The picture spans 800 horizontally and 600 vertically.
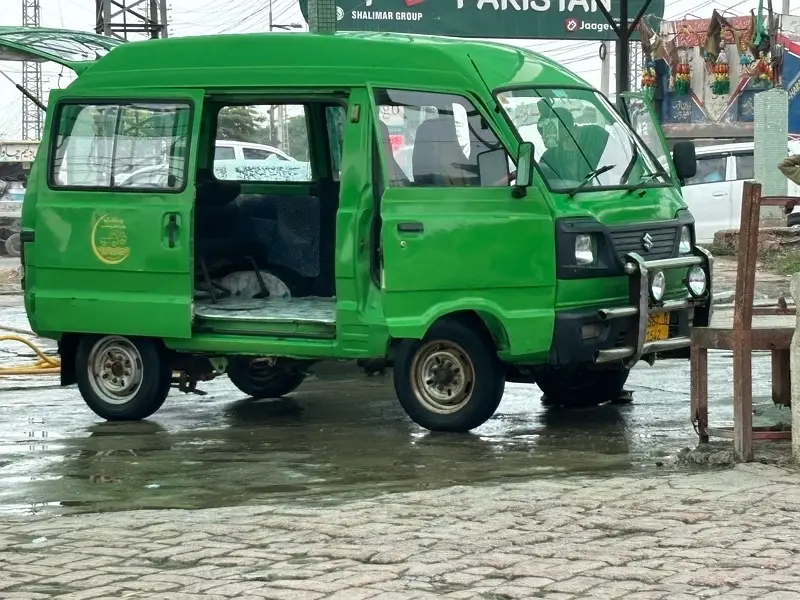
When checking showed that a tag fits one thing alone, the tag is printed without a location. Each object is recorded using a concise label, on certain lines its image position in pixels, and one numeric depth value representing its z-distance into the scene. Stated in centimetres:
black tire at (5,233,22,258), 3284
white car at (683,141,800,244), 2425
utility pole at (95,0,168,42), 2967
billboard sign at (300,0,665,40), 3475
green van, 919
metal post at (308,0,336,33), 1434
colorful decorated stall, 3409
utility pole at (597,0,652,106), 1715
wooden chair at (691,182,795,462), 762
